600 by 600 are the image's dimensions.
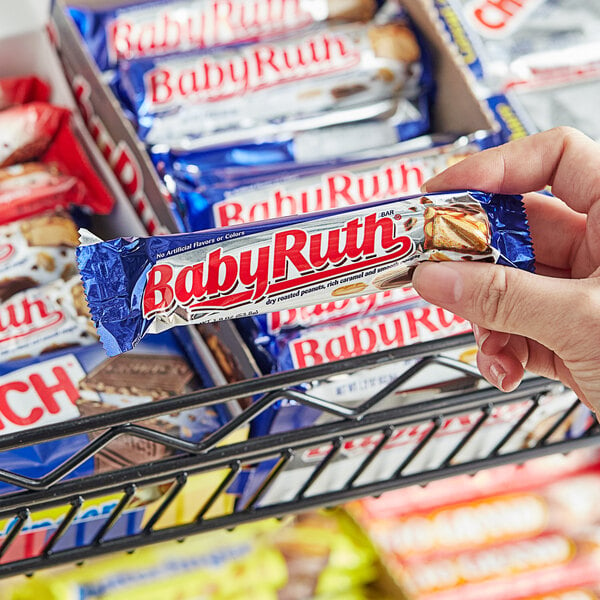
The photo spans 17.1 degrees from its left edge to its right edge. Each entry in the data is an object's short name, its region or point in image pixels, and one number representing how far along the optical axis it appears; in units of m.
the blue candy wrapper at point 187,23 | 0.94
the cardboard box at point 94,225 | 0.80
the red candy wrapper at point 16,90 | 0.92
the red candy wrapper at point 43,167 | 0.87
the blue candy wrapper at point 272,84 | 0.91
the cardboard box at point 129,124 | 0.85
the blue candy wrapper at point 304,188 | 0.85
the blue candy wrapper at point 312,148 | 0.89
